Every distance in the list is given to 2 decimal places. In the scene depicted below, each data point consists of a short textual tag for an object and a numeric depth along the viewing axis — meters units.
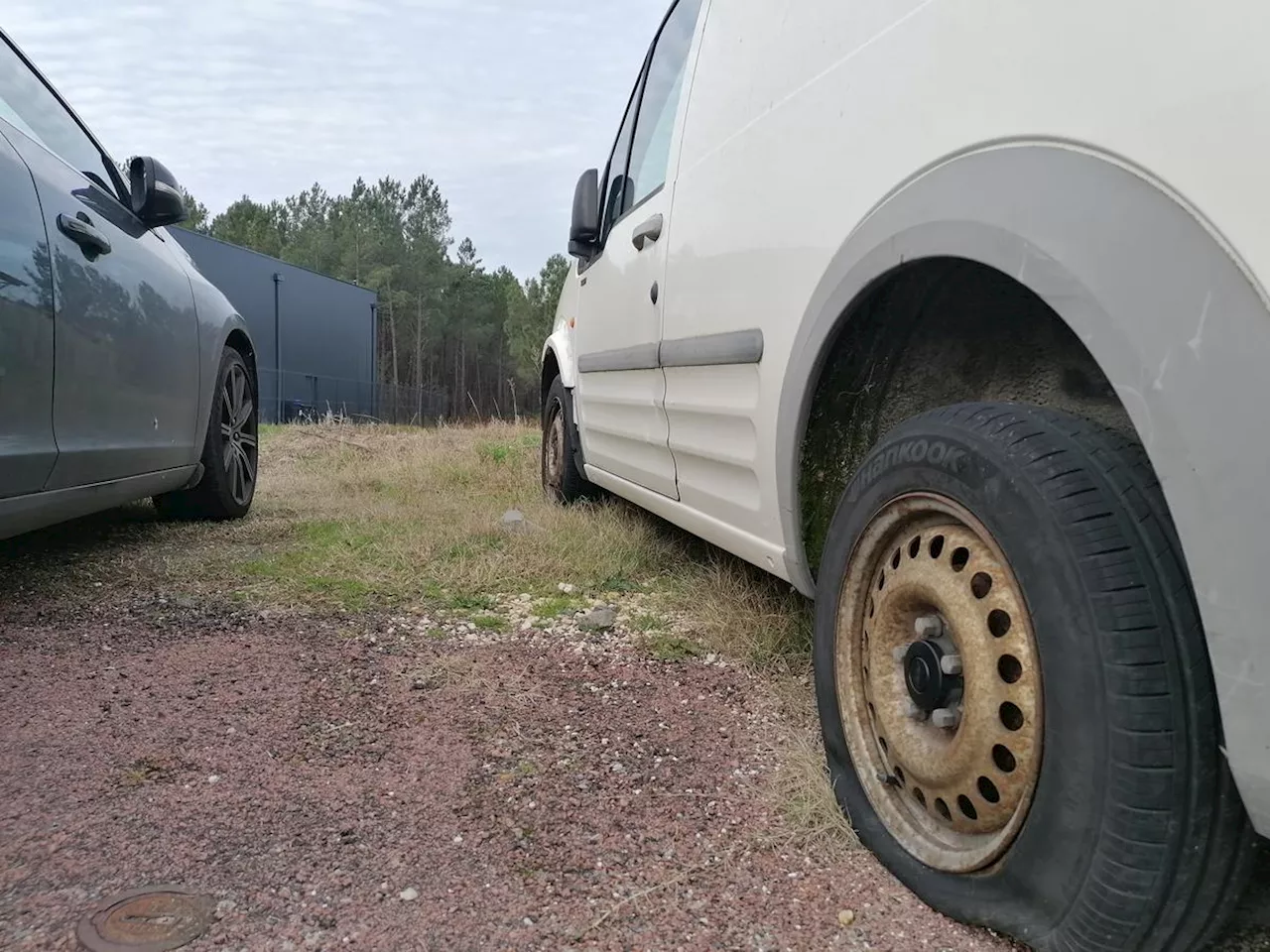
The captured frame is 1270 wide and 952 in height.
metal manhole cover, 1.27
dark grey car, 2.40
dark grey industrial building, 23.38
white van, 0.93
